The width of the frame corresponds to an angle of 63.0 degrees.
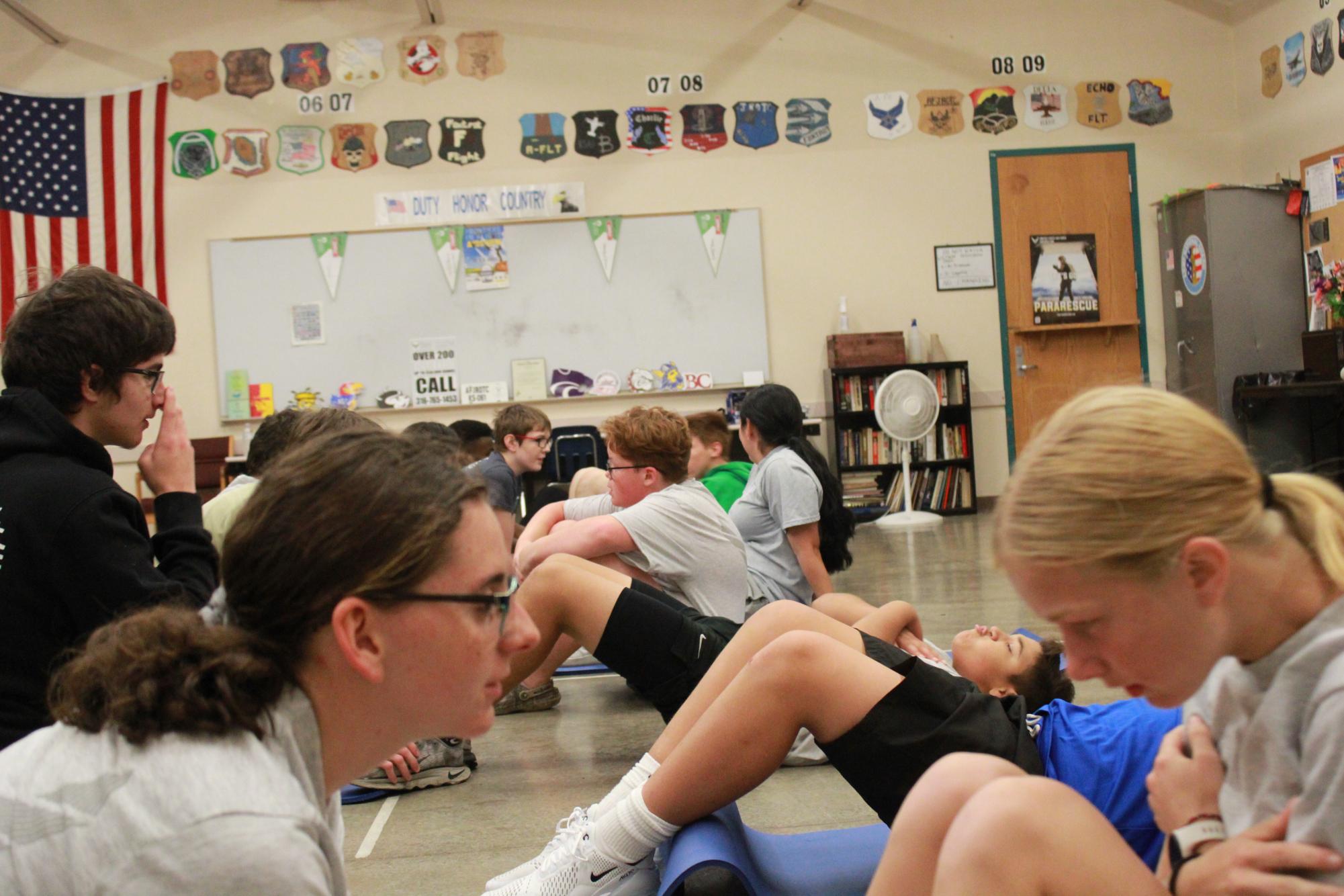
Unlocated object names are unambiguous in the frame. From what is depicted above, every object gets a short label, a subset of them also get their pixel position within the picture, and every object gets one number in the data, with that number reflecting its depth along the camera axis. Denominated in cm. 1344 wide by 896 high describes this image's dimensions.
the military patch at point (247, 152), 867
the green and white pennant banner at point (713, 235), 883
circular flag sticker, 839
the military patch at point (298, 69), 873
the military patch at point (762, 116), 891
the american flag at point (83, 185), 754
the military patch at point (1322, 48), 781
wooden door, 902
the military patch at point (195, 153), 867
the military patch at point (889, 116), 897
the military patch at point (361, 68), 873
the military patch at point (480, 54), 876
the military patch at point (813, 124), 893
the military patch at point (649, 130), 884
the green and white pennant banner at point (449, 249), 867
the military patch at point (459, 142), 872
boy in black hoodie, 170
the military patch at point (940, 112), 898
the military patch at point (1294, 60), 820
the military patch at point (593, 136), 883
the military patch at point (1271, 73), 848
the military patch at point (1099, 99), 900
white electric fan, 796
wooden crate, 863
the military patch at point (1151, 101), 902
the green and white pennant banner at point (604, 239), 874
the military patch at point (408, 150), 871
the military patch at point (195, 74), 866
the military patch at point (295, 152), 871
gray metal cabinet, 827
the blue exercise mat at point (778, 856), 186
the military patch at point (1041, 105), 900
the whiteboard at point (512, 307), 864
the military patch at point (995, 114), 900
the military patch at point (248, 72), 870
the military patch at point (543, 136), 878
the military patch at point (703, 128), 888
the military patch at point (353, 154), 871
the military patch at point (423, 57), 874
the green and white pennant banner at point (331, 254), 865
